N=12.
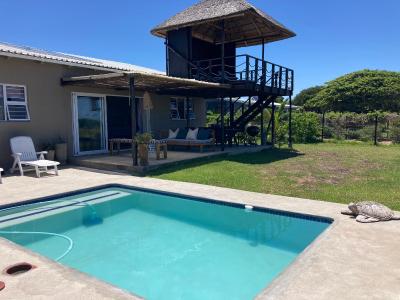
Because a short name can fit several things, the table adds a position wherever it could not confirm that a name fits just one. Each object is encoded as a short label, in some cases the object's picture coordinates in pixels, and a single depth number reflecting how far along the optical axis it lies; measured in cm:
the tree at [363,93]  4012
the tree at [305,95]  6028
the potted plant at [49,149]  1149
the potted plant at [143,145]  1069
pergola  1027
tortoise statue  560
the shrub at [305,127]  2161
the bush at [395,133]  2001
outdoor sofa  1463
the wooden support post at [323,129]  2242
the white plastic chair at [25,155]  1008
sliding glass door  1287
